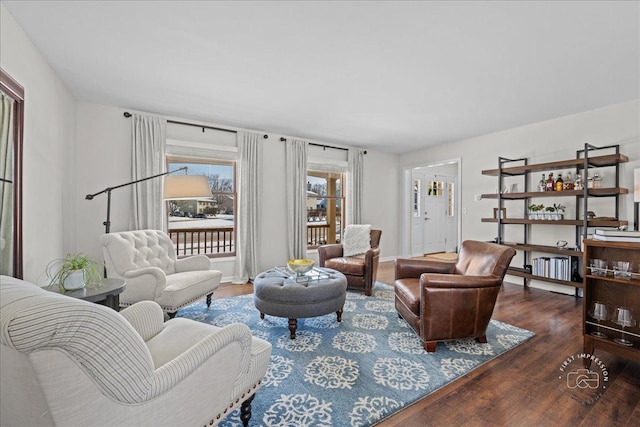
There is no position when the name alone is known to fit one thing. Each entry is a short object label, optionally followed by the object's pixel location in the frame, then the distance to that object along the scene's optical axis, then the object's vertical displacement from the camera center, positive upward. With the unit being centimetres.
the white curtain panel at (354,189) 605 +45
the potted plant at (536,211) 434 +1
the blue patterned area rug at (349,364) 171 -113
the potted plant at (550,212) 418 -1
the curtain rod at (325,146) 568 +127
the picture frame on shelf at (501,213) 481 -3
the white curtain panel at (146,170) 399 +56
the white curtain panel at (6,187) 199 +17
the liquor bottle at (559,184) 408 +37
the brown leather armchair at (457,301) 235 -73
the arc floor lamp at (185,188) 308 +24
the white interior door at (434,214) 741 -7
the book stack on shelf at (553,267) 393 -76
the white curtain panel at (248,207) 474 +7
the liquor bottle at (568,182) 402 +40
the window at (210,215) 464 -6
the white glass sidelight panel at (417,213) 707 -4
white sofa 77 -50
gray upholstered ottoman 260 -77
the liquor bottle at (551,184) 416 +38
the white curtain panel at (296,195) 524 +29
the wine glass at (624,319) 195 -72
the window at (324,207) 598 +8
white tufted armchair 277 -62
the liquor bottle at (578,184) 389 +36
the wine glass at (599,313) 209 -72
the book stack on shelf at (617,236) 197 -17
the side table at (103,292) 204 -57
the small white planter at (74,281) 207 -49
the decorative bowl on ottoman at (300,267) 302 -56
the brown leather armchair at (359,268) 395 -77
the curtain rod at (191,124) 398 +129
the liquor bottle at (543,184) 427 +39
